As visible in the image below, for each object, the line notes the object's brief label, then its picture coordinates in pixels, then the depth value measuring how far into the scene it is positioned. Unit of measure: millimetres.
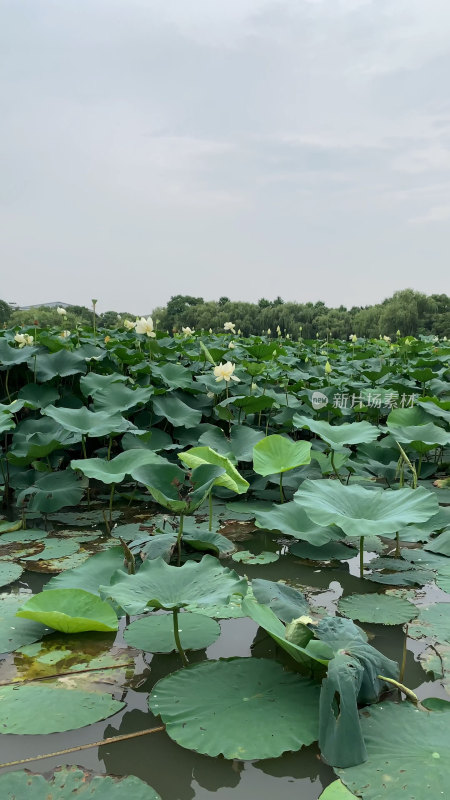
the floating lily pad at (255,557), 2320
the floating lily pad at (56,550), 2326
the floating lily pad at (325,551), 2305
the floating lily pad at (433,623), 1676
